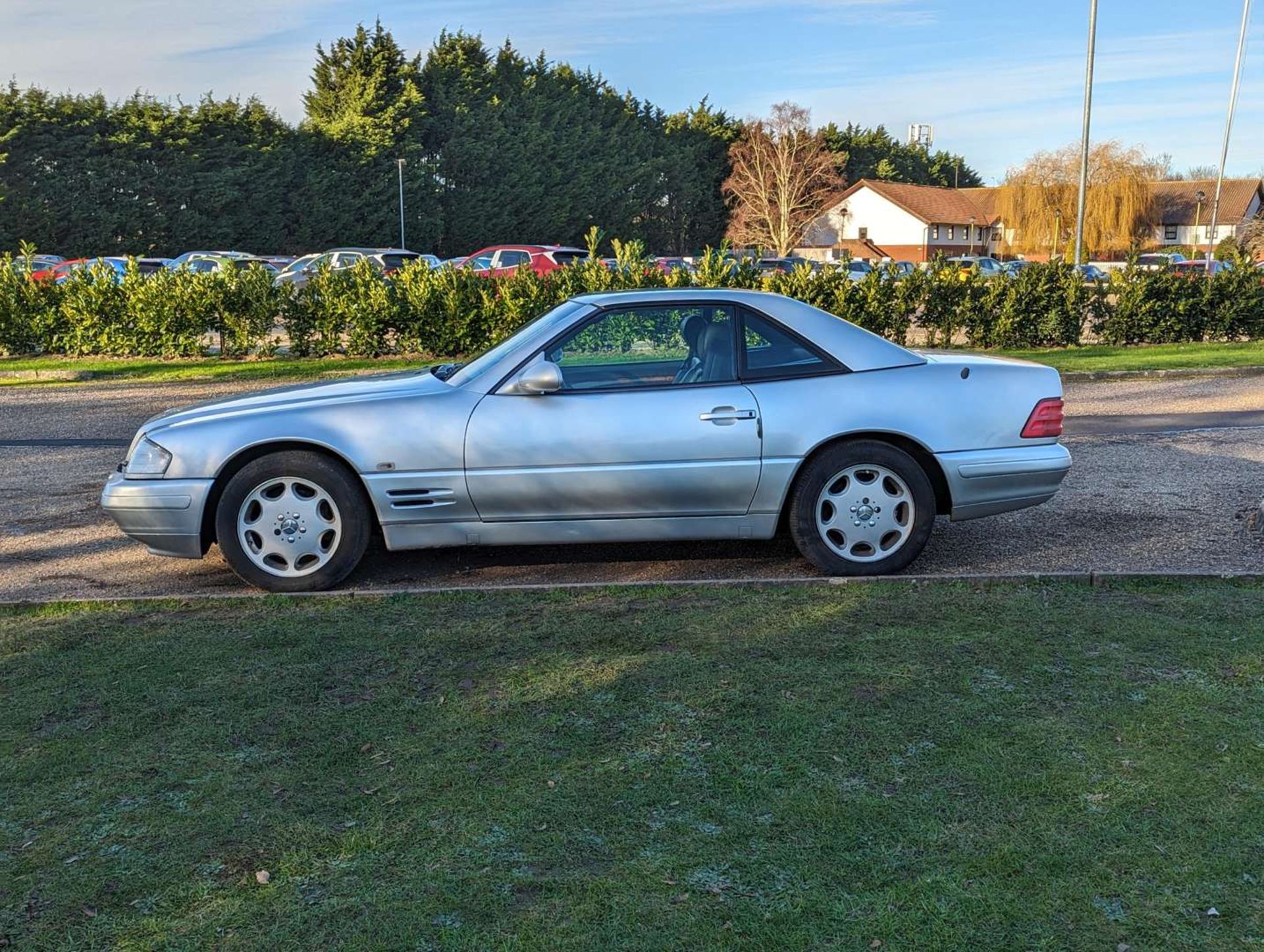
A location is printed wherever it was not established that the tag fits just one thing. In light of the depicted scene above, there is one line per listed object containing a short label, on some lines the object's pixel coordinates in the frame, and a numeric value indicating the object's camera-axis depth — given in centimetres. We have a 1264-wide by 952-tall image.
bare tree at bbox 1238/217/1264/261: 4600
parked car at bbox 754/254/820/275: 3259
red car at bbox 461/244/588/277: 3173
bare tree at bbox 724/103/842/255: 7400
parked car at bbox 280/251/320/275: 3278
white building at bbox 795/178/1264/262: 8838
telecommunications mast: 11338
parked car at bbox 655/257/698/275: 2521
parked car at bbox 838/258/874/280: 4019
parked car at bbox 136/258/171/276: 3061
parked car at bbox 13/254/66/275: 3512
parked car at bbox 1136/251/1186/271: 1981
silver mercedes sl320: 609
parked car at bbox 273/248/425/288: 3025
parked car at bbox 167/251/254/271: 3313
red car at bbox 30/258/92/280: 1957
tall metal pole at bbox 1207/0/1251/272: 5138
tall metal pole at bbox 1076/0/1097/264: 2558
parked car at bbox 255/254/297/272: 3912
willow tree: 6862
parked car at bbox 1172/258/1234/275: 2086
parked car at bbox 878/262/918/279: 1789
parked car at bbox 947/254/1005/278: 5126
